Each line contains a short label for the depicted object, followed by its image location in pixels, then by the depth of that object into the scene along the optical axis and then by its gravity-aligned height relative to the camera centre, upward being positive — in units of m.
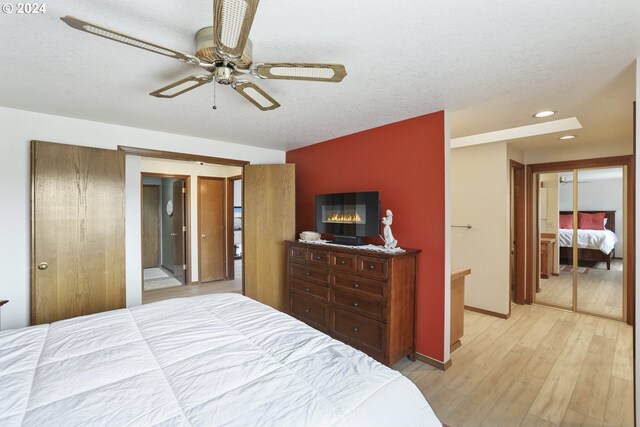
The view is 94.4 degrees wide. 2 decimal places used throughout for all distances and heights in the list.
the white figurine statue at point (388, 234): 2.85 -0.23
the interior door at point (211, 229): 5.61 -0.34
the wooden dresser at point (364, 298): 2.60 -0.84
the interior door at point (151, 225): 6.98 -0.32
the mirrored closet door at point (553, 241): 4.27 -0.45
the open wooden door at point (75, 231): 2.63 -0.18
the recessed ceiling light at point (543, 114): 2.80 +0.93
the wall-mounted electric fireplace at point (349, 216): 3.04 -0.05
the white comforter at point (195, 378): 0.97 -0.65
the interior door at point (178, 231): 5.67 -0.39
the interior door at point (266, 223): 3.97 -0.16
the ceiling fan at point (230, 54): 1.03 +0.68
